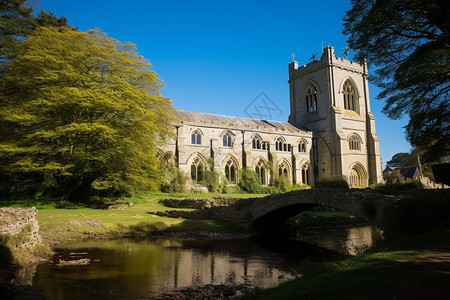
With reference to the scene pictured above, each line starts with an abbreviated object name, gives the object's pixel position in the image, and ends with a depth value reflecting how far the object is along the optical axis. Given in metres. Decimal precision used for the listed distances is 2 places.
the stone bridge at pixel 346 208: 9.71
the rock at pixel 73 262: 8.98
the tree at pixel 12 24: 20.47
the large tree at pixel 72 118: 17.52
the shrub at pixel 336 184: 24.42
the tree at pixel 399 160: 78.76
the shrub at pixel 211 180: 30.77
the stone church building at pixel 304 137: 32.22
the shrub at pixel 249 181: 32.78
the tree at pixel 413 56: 10.30
